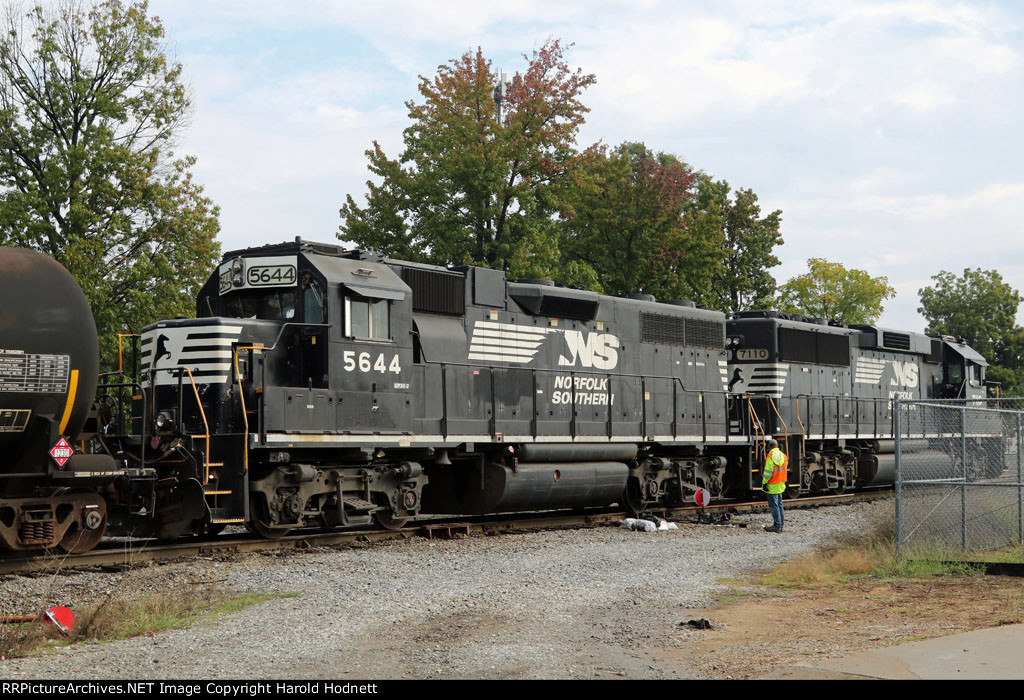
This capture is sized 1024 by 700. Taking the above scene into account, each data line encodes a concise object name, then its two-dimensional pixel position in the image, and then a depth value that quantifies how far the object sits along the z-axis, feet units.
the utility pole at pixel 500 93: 104.47
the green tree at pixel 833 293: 186.29
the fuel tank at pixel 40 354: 37.70
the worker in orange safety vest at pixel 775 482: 57.06
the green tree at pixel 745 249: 145.89
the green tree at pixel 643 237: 124.77
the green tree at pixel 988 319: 239.91
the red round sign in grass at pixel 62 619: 26.99
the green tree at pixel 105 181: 78.95
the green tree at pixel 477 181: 97.55
